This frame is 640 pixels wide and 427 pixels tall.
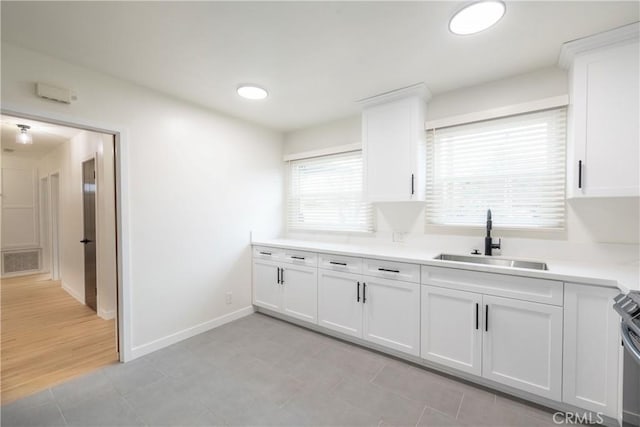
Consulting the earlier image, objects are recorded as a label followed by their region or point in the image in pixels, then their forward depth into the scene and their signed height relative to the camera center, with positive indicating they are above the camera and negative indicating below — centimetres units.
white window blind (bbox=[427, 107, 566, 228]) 216 +32
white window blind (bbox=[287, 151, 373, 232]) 329 +17
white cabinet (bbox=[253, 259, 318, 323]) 286 -94
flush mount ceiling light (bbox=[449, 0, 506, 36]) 148 +113
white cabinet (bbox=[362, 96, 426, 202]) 252 +58
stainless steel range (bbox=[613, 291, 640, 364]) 107 -48
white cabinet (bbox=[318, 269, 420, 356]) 222 -94
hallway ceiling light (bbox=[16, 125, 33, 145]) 344 +97
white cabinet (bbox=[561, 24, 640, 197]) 169 +62
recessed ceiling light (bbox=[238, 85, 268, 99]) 244 +111
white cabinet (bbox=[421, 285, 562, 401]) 169 -93
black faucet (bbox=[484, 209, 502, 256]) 228 -31
